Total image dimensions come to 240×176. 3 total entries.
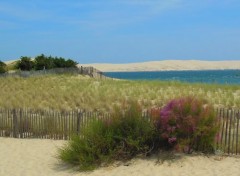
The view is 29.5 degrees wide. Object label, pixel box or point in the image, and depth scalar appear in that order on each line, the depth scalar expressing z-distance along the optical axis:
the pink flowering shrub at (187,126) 12.51
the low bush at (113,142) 12.64
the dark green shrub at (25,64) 57.60
